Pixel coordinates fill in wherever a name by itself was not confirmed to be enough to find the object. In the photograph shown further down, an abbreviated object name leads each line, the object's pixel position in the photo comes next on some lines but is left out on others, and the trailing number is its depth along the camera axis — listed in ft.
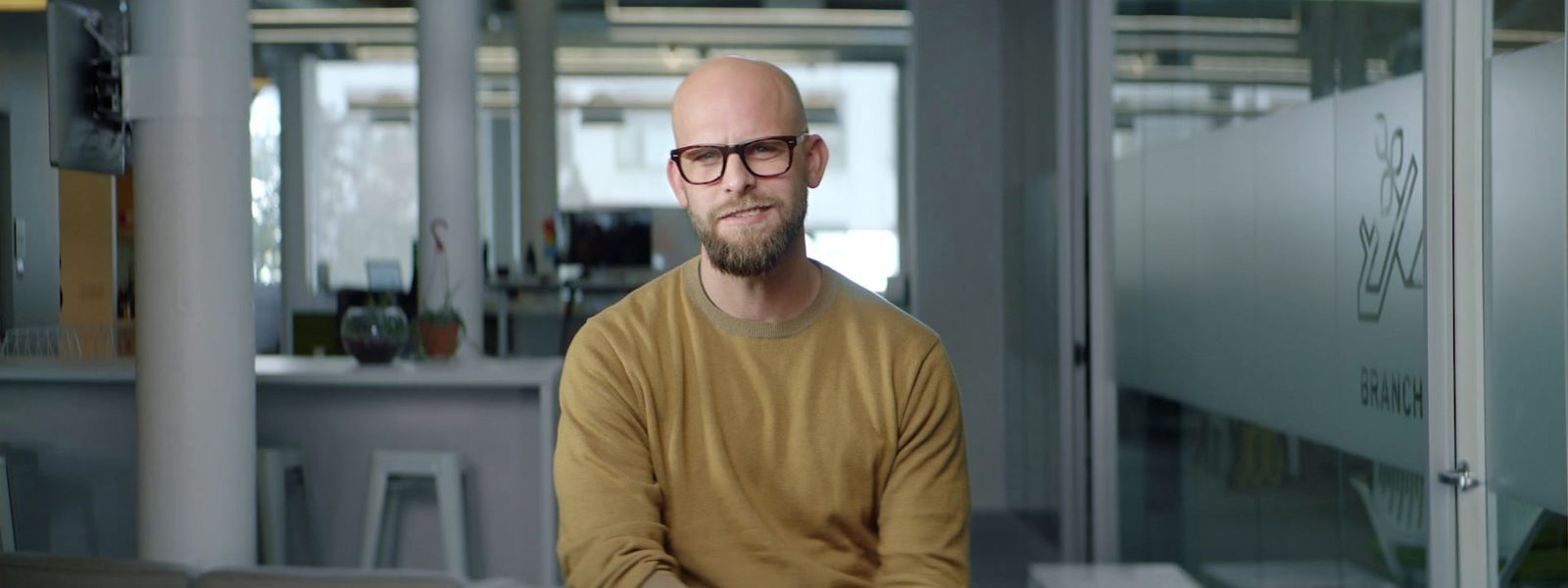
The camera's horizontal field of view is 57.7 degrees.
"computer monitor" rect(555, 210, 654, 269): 31.53
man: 5.14
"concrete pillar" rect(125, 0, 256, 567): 11.05
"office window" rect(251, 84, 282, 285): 45.70
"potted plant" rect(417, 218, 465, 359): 16.24
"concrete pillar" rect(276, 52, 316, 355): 46.60
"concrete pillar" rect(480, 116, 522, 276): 60.95
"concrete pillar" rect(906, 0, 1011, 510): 23.21
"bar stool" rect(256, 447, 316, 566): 14.24
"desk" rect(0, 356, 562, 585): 14.76
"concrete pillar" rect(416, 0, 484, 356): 19.66
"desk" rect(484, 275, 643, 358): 29.48
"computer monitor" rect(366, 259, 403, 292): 37.14
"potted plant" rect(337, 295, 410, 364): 15.38
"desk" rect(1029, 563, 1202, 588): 9.79
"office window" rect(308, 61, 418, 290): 61.11
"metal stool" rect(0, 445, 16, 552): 13.06
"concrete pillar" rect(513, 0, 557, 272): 37.78
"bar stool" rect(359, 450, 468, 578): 14.35
